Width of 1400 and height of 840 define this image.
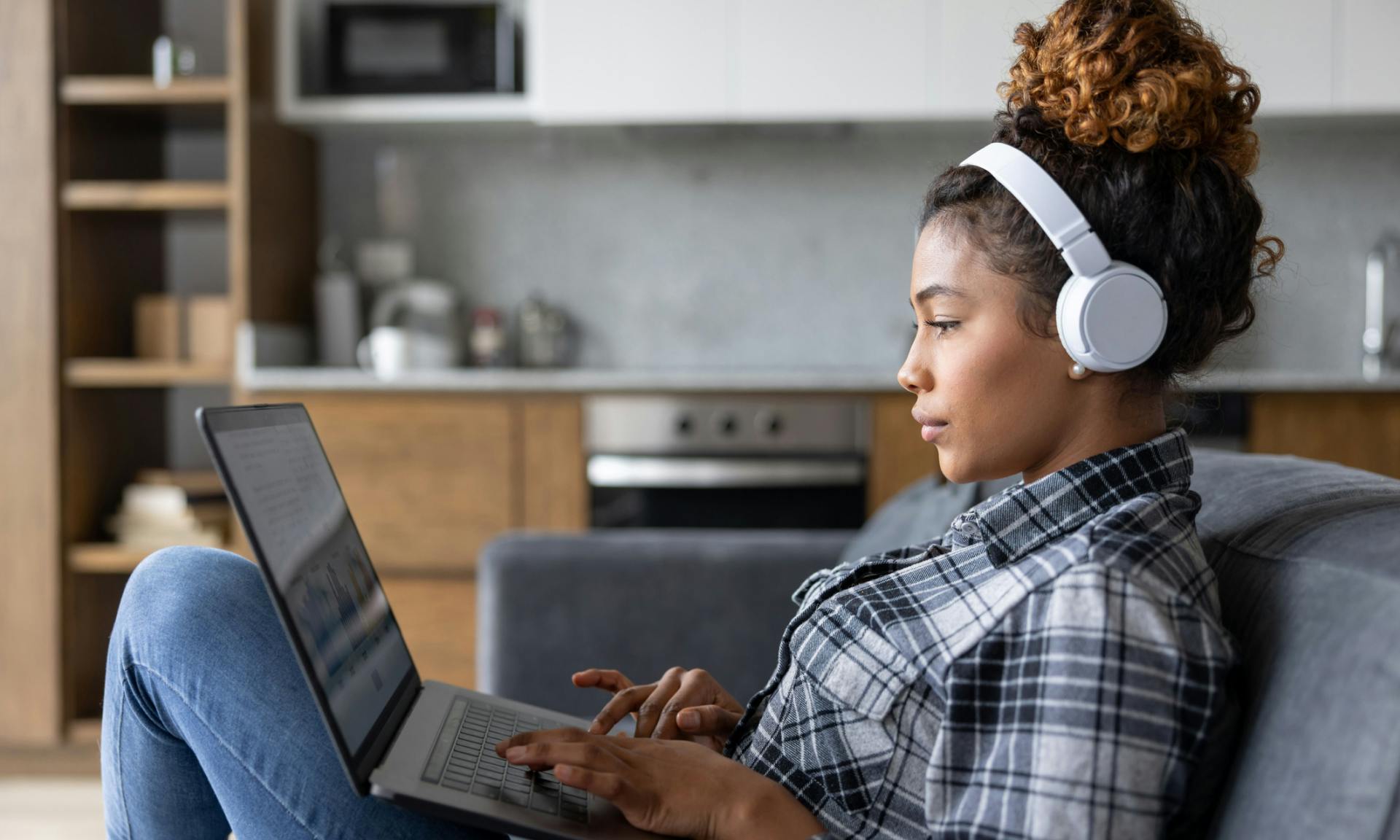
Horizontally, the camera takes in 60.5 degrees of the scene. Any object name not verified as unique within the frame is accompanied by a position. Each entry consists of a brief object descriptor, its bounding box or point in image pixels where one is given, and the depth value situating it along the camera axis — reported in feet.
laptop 2.40
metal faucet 10.14
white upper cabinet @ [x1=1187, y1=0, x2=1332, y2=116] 9.04
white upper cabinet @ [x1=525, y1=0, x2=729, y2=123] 9.31
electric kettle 10.16
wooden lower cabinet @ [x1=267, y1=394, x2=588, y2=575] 8.89
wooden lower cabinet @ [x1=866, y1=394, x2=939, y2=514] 8.61
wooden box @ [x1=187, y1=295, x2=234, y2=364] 9.48
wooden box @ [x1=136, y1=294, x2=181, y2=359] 9.59
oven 8.69
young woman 2.37
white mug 9.63
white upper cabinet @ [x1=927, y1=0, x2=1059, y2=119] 9.16
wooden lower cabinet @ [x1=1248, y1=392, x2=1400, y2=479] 8.42
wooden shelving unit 9.09
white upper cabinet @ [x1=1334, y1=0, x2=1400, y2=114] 8.98
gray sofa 2.04
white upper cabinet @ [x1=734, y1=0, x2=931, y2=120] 9.23
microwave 9.64
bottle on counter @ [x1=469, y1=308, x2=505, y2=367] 10.45
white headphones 2.61
